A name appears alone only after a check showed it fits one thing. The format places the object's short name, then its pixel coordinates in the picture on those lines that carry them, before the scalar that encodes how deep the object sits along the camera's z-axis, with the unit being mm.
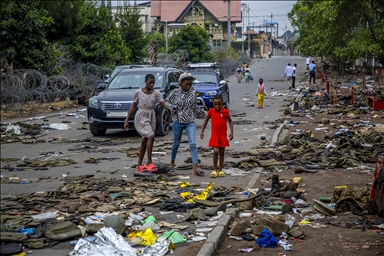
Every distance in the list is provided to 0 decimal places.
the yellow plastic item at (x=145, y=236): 6496
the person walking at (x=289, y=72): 40866
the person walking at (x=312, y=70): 44906
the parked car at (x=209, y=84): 23422
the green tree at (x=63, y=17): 29577
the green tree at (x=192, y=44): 63594
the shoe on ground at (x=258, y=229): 6742
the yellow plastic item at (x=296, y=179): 9593
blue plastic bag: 6402
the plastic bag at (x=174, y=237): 6555
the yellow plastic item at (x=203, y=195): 8562
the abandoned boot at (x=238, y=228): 6820
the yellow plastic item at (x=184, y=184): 9717
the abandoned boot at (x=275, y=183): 9127
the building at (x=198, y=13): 106688
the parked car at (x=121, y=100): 16266
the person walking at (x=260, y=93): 26219
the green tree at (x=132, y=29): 48531
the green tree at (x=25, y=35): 27156
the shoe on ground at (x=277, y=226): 6812
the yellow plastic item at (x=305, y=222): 7288
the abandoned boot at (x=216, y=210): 7715
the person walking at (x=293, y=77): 40716
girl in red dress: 10859
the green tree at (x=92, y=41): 36750
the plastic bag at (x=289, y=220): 7055
